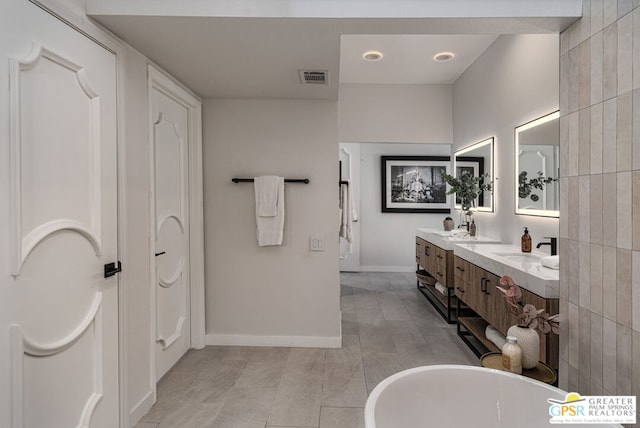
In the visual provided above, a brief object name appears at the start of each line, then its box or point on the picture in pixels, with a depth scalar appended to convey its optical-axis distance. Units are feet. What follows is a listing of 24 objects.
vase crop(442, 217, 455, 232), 15.11
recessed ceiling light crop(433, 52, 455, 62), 12.73
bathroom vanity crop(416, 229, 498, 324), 11.94
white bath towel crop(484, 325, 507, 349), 8.31
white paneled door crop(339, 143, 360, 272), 20.78
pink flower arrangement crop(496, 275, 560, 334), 5.50
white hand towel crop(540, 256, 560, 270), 6.95
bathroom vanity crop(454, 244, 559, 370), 6.26
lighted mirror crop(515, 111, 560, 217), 8.64
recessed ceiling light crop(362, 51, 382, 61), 12.57
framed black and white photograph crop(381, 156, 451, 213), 20.58
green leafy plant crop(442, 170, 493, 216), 12.54
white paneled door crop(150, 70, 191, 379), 8.05
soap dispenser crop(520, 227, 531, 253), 9.30
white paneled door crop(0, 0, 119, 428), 4.02
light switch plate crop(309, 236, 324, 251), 10.16
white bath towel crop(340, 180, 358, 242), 14.94
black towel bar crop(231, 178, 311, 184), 9.96
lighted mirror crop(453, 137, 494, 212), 12.24
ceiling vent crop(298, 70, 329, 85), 7.81
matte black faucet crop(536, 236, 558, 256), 8.18
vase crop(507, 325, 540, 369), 5.53
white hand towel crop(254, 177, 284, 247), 9.86
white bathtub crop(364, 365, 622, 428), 4.59
